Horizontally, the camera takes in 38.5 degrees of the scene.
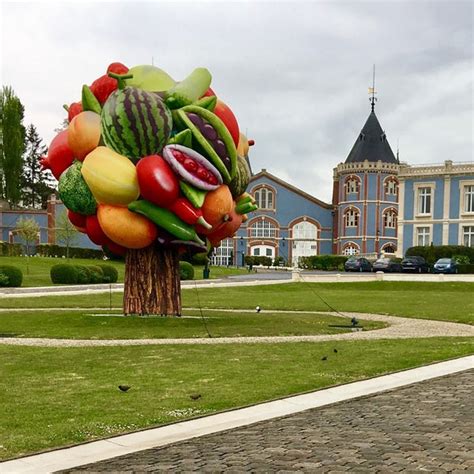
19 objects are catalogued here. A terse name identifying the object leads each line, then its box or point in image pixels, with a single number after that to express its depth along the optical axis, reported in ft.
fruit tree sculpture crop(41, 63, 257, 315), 57.06
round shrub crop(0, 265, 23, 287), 119.55
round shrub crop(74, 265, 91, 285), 131.85
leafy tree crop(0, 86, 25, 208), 228.63
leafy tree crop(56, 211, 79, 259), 189.57
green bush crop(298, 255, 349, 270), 209.46
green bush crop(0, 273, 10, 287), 118.93
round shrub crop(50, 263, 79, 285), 130.21
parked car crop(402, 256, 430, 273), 185.06
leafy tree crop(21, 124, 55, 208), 326.77
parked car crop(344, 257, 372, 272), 195.42
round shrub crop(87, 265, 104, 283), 133.49
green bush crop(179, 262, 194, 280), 135.86
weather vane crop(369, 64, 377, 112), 259.39
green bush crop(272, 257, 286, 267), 239.71
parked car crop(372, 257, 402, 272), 189.26
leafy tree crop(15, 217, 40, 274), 185.37
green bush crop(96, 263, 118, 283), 137.39
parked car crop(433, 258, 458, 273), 177.99
